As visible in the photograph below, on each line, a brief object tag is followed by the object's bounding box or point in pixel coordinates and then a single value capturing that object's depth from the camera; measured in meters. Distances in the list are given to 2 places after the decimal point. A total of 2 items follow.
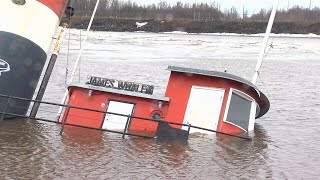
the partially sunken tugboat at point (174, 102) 17.73
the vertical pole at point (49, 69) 18.66
